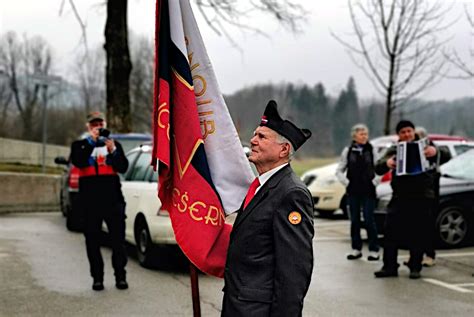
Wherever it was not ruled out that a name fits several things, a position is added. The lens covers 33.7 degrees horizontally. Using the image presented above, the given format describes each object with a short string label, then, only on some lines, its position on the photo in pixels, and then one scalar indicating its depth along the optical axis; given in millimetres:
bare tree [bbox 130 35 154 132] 52547
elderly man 3654
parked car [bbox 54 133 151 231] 13117
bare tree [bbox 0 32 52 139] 49844
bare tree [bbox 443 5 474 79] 16039
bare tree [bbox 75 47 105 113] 60312
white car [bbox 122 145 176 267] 9461
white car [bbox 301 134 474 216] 15688
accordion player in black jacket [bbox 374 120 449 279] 9062
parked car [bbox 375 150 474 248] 11305
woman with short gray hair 10477
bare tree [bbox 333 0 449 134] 21125
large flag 4414
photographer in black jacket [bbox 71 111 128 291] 8148
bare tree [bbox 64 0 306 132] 19609
